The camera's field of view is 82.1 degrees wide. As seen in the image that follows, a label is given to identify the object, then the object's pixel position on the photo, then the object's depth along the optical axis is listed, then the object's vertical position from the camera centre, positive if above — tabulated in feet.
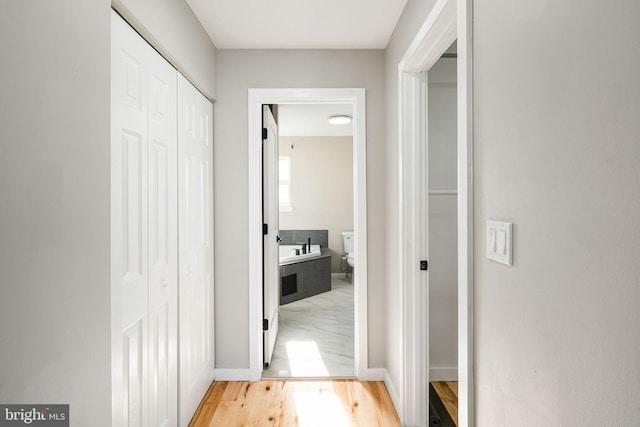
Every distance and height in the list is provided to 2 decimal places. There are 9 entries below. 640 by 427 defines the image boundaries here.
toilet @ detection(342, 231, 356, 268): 21.11 -1.60
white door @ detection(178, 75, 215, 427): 6.72 -0.63
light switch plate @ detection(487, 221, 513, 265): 3.12 -0.25
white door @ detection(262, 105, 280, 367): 9.25 -0.43
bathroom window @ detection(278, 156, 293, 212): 21.74 +1.80
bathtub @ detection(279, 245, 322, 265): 16.33 -1.93
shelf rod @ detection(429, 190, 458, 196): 8.59 +0.50
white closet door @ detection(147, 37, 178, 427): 5.50 -0.44
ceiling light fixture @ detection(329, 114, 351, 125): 16.43 +4.31
